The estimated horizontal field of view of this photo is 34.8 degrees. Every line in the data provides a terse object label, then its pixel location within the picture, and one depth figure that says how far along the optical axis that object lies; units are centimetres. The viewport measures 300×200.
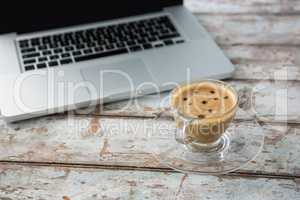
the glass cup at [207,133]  66
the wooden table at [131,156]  65
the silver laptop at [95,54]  80
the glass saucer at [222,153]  68
